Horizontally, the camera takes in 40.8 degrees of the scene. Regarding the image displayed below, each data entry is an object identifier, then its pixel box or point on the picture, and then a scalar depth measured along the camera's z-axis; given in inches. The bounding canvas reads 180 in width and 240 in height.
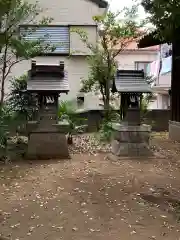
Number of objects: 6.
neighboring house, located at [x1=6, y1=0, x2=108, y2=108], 470.6
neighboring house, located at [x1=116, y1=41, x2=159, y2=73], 678.2
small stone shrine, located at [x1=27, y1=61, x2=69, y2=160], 251.2
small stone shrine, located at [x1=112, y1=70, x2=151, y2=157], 256.8
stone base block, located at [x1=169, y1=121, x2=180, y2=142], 338.4
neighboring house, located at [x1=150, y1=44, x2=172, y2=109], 499.6
